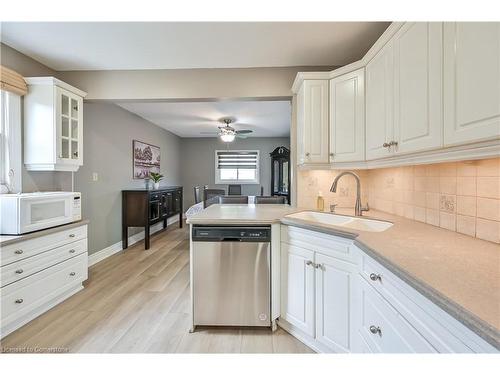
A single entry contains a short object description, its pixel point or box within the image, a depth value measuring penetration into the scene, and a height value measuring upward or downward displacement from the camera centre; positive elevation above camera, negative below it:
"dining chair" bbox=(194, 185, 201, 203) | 5.64 -0.25
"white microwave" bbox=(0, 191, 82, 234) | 1.88 -0.22
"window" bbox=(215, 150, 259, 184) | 7.15 +0.59
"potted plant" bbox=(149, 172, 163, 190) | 4.68 +0.13
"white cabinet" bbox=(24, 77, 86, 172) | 2.31 +0.60
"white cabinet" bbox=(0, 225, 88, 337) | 1.77 -0.77
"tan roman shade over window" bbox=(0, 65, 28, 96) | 2.04 +0.93
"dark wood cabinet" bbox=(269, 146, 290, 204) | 5.71 +0.36
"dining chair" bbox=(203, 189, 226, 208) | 5.03 -0.16
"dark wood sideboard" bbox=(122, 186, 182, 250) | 4.03 -0.42
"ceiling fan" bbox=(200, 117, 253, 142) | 4.68 +1.13
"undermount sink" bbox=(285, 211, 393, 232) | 1.73 -0.28
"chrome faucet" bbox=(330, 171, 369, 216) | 1.94 -0.11
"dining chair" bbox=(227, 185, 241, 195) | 6.84 -0.09
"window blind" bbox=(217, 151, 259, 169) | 7.15 +0.81
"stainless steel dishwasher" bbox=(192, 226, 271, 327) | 1.78 -0.68
